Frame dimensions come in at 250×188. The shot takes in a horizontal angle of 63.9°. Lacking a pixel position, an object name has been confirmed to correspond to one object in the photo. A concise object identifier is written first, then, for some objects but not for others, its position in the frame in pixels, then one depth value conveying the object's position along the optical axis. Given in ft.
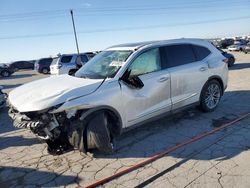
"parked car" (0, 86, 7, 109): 20.76
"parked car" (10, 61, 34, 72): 92.51
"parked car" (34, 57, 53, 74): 64.64
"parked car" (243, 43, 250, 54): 83.78
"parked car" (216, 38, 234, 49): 128.51
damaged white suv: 10.29
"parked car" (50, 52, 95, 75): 40.97
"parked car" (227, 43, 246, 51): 91.72
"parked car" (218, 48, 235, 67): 42.70
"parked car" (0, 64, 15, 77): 71.46
